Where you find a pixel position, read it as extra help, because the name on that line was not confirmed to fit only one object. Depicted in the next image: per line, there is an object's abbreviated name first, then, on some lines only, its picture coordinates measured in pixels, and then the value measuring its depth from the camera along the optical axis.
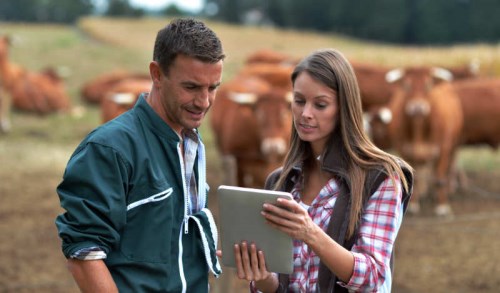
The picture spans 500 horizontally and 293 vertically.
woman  2.30
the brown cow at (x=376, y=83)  13.73
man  2.03
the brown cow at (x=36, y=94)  17.16
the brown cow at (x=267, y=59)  16.72
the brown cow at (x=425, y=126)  9.49
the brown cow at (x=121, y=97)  9.58
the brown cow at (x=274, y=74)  11.49
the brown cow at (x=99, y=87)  18.99
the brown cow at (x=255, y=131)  8.61
